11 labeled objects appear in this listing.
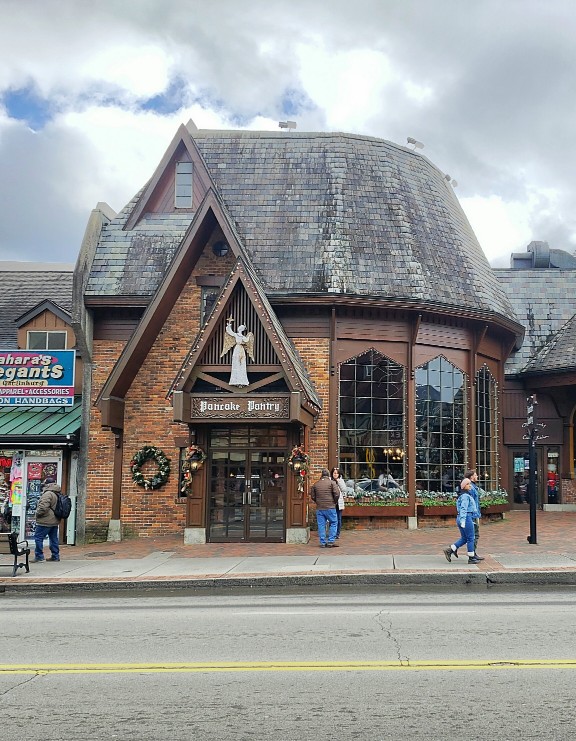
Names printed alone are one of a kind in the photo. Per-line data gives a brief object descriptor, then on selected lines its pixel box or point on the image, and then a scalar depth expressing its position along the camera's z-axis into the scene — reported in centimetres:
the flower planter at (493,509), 2003
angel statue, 1628
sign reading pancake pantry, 1609
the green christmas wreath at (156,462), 1833
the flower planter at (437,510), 1859
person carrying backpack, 1496
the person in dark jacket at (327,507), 1572
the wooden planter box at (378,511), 1819
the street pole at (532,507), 1528
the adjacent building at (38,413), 1781
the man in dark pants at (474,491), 1354
